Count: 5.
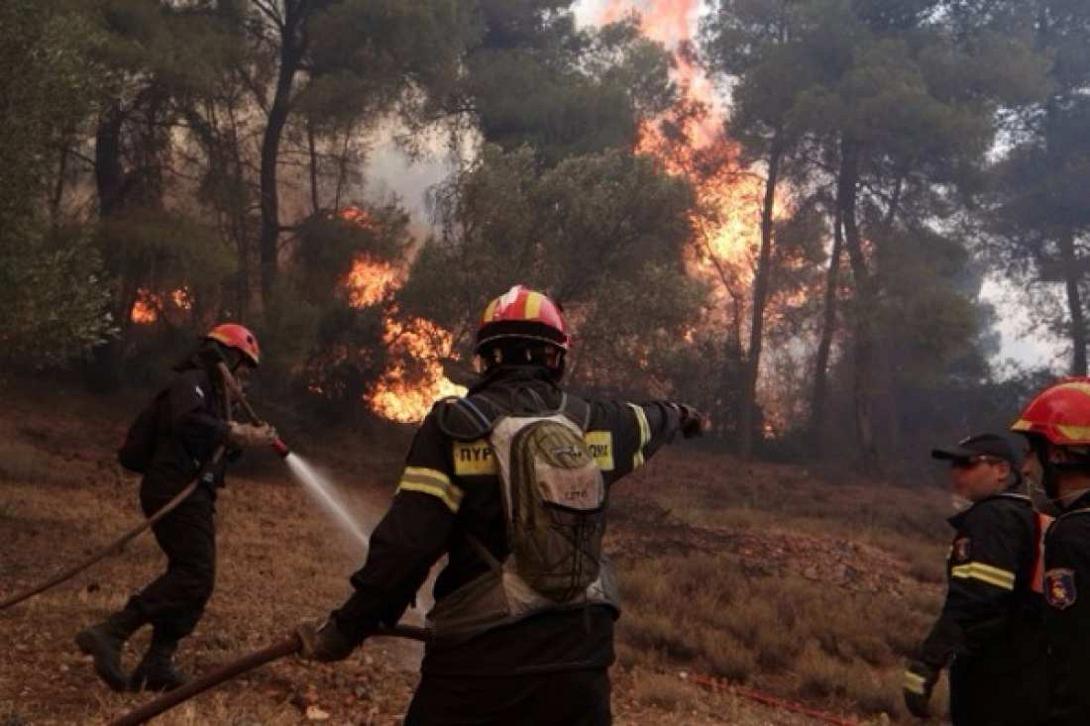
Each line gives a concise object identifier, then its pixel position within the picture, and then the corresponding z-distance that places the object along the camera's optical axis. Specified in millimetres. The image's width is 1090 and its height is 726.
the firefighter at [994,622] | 3340
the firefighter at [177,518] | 5223
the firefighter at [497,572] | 2762
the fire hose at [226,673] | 3102
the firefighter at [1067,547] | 2691
